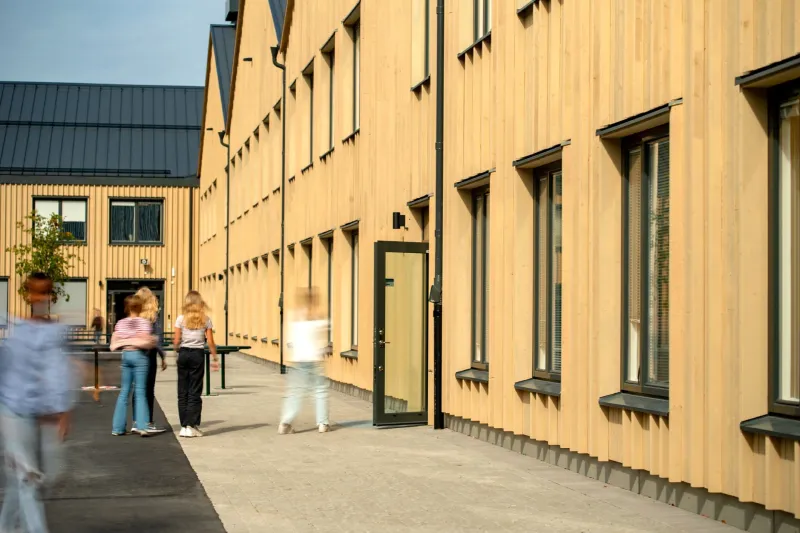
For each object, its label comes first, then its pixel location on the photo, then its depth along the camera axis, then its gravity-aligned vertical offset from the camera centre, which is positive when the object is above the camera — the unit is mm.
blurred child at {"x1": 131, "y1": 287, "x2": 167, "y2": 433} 15273 -660
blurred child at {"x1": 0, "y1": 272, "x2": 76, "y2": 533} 7102 -649
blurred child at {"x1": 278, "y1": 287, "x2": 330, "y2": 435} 15414 -807
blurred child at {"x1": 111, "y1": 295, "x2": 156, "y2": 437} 15023 -766
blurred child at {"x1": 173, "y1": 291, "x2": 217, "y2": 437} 15047 -769
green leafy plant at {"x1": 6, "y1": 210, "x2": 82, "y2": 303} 53312 +1858
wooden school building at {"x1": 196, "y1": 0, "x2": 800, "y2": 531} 8430 +566
